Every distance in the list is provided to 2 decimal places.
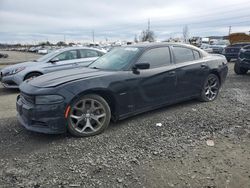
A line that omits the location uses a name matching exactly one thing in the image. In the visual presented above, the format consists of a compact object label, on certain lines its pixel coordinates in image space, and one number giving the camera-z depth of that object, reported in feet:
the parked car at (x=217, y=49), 54.98
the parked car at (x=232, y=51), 41.11
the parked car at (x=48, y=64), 19.79
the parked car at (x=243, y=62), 24.66
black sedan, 9.63
